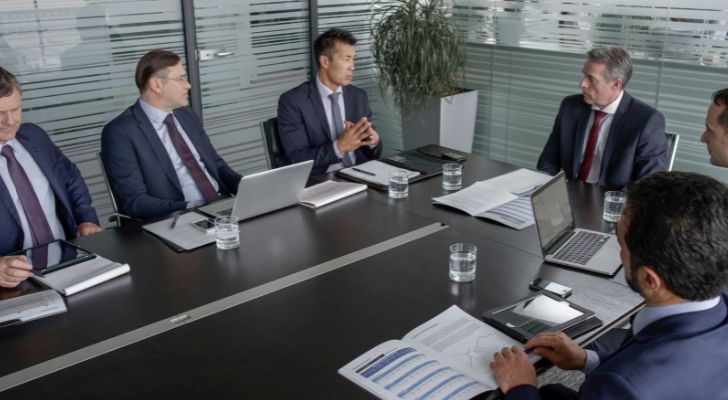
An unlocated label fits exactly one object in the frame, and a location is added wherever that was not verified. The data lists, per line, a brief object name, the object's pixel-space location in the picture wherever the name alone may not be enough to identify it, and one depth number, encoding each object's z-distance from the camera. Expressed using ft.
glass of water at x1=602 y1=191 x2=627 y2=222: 9.82
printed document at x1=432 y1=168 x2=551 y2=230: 9.84
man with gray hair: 11.84
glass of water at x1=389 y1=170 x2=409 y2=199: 10.62
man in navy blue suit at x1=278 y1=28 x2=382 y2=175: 13.03
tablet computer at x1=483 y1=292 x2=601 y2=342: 6.93
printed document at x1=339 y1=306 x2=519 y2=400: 5.98
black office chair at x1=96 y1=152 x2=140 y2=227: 11.34
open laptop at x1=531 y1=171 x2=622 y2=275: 8.40
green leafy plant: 18.47
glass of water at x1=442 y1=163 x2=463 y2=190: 10.98
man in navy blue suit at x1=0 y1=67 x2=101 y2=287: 9.62
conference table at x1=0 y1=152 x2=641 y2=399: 6.20
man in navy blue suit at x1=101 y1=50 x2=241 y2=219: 11.34
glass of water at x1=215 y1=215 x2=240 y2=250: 8.88
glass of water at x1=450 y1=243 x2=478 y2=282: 7.97
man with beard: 5.15
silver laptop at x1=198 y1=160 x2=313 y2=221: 9.43
